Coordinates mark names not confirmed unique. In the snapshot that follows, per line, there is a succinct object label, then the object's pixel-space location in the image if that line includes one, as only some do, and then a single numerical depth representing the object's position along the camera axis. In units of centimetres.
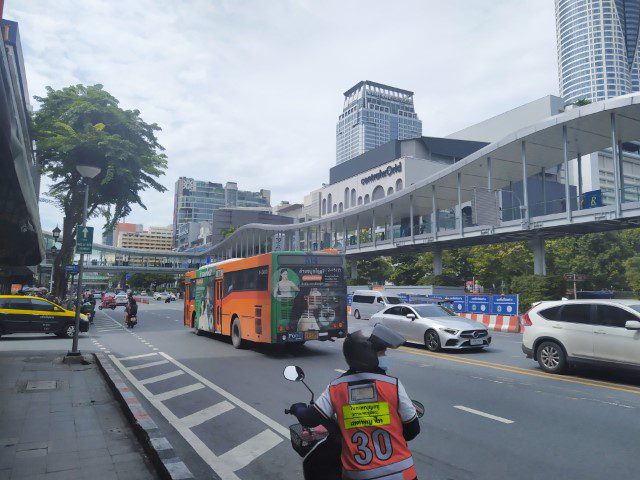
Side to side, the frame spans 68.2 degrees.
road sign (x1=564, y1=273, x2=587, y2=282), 2497
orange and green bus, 1368
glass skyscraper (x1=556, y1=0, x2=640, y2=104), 18850
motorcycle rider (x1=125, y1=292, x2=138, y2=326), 2544
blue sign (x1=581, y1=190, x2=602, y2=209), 2614
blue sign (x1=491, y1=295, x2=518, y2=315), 2427
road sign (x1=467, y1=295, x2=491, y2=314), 2611
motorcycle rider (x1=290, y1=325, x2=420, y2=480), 272
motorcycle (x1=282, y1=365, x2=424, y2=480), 289
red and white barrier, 2259
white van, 3017
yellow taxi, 1903
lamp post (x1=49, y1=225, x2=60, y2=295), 2734
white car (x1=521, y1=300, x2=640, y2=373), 928
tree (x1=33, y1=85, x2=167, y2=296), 2608
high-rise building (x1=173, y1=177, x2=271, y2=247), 17782
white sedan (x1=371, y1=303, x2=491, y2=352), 1416
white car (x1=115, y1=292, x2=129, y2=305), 5312
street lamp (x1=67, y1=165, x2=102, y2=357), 1269
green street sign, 1322
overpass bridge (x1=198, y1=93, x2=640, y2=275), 2670
